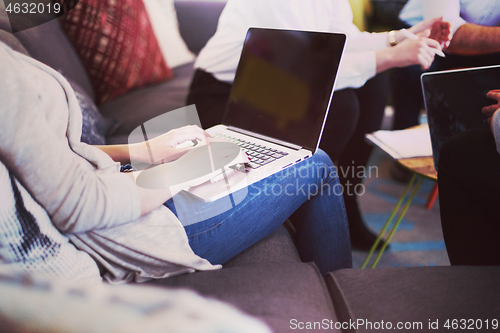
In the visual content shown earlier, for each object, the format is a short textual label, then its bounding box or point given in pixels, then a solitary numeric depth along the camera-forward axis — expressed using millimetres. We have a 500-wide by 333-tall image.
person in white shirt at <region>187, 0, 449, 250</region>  1002
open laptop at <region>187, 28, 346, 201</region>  755
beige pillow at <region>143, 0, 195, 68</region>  1458
